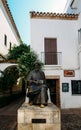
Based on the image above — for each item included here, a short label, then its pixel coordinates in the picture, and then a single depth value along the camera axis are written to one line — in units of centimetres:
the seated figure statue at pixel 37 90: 322
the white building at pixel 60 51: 676
